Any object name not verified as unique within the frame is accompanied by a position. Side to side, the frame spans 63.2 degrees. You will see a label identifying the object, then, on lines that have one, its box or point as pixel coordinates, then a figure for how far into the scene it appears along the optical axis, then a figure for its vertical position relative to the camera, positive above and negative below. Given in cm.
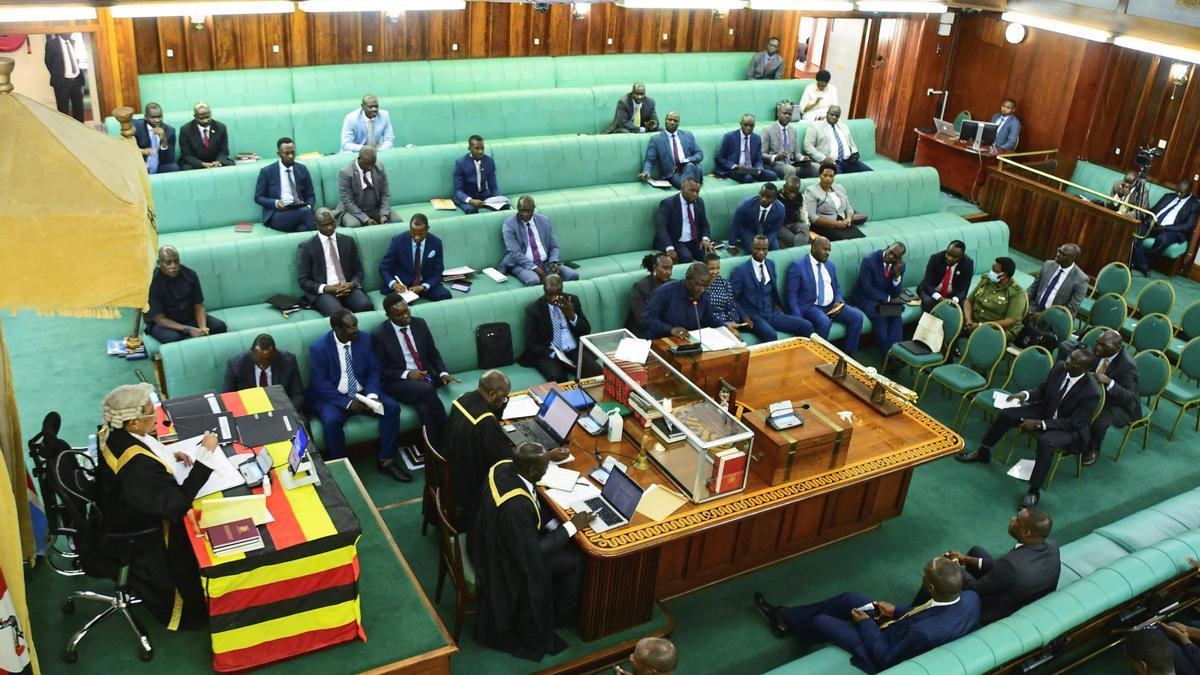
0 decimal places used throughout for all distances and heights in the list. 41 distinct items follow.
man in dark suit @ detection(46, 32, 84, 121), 1224 -142
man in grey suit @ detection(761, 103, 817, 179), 1202 -162
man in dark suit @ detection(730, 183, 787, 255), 982 -203
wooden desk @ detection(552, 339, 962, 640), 550 -288
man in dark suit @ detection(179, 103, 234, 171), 1011 -175
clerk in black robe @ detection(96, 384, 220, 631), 464 -243
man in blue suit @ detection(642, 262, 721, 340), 781 -234
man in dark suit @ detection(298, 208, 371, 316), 819 -238
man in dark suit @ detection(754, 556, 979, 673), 490 -298
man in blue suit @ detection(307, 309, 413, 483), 685 -276
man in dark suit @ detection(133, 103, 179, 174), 987 -170
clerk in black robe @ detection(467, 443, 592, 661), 508 -291
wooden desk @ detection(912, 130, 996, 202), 1332 -182
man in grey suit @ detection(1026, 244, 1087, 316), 908 -223
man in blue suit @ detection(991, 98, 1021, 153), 1343 -133
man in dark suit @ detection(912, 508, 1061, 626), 539 -283
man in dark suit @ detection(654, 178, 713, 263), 974 -213
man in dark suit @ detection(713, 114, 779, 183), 1162 -170
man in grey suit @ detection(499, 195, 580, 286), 899 -226
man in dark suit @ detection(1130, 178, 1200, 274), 1176 -209
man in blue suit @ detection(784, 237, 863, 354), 889 -247
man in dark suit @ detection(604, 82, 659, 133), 1224 -138
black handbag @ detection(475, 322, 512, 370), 772 -267
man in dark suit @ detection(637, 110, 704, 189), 1118 -169
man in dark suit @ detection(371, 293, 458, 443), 718 -271
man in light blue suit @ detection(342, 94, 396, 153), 1075 -159
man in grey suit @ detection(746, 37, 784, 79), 1413 -75
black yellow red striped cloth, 460 -279
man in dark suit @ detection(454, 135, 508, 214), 1005 -189
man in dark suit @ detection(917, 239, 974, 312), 920 -229
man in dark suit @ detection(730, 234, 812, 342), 866 -244
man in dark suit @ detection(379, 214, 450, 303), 847 -235
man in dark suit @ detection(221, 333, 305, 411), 663 -260
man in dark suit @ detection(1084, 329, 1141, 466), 760 -259
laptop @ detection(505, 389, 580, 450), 603 -258
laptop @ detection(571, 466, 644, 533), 543 -271
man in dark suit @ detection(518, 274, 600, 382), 772 -257
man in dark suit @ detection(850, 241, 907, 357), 905 -241
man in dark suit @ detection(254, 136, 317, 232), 930 -202
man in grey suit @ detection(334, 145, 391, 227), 948 -200
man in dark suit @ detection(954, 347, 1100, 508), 734 -277
